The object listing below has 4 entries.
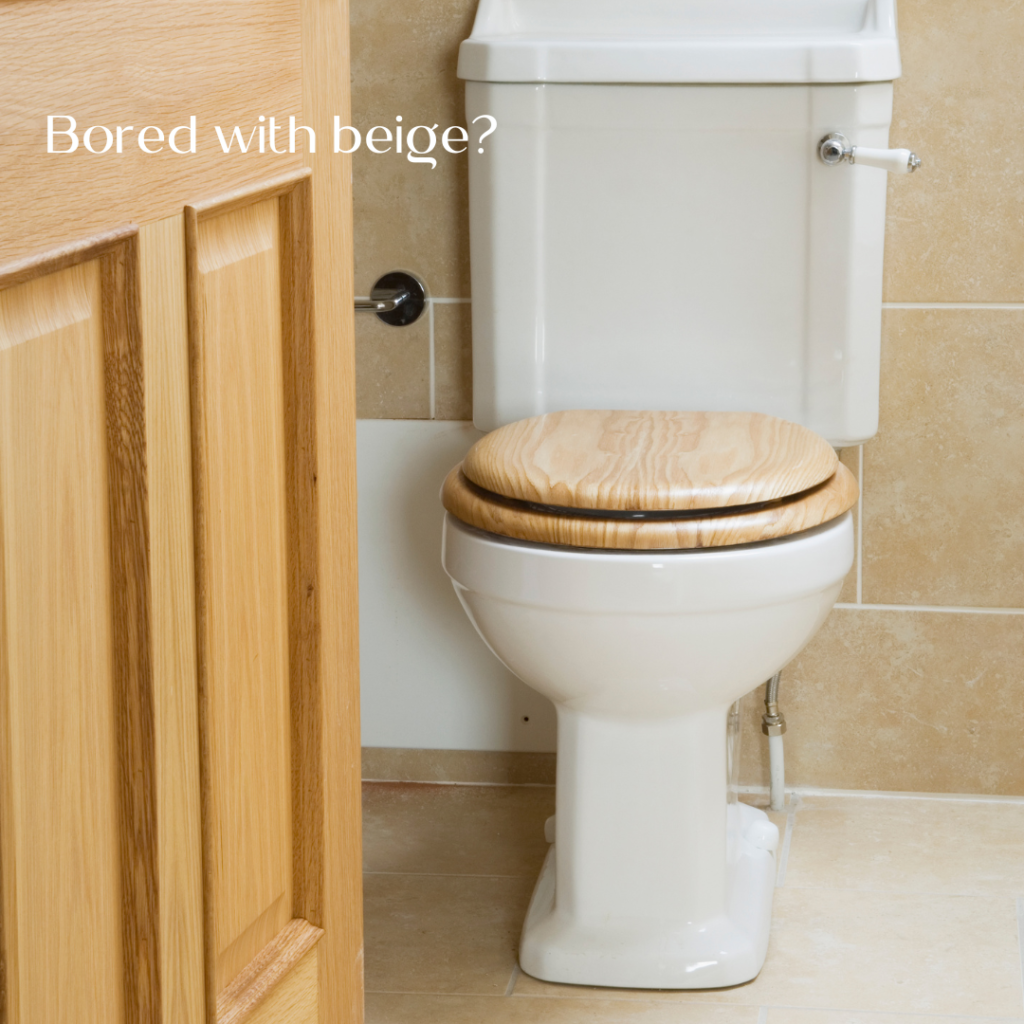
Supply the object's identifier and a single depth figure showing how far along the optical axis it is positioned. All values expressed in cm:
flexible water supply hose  361
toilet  310
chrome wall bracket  361
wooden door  205
